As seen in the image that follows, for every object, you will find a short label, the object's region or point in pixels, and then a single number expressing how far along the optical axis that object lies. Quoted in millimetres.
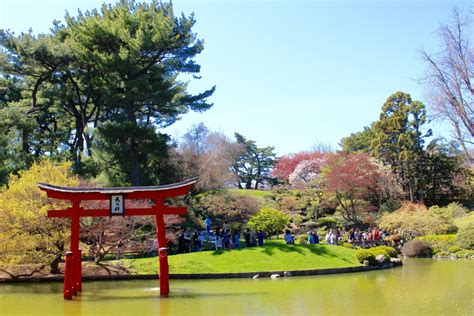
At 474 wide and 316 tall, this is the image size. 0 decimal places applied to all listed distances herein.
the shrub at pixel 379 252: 23647
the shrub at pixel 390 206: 40291
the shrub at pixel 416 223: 33656
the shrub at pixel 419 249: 29828
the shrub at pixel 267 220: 24922
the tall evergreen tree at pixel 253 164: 60878
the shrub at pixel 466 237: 29078
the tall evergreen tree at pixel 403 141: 42562
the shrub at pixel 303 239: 28850
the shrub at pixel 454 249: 29202
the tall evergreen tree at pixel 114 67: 28172
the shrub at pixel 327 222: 41062
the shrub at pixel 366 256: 22780
